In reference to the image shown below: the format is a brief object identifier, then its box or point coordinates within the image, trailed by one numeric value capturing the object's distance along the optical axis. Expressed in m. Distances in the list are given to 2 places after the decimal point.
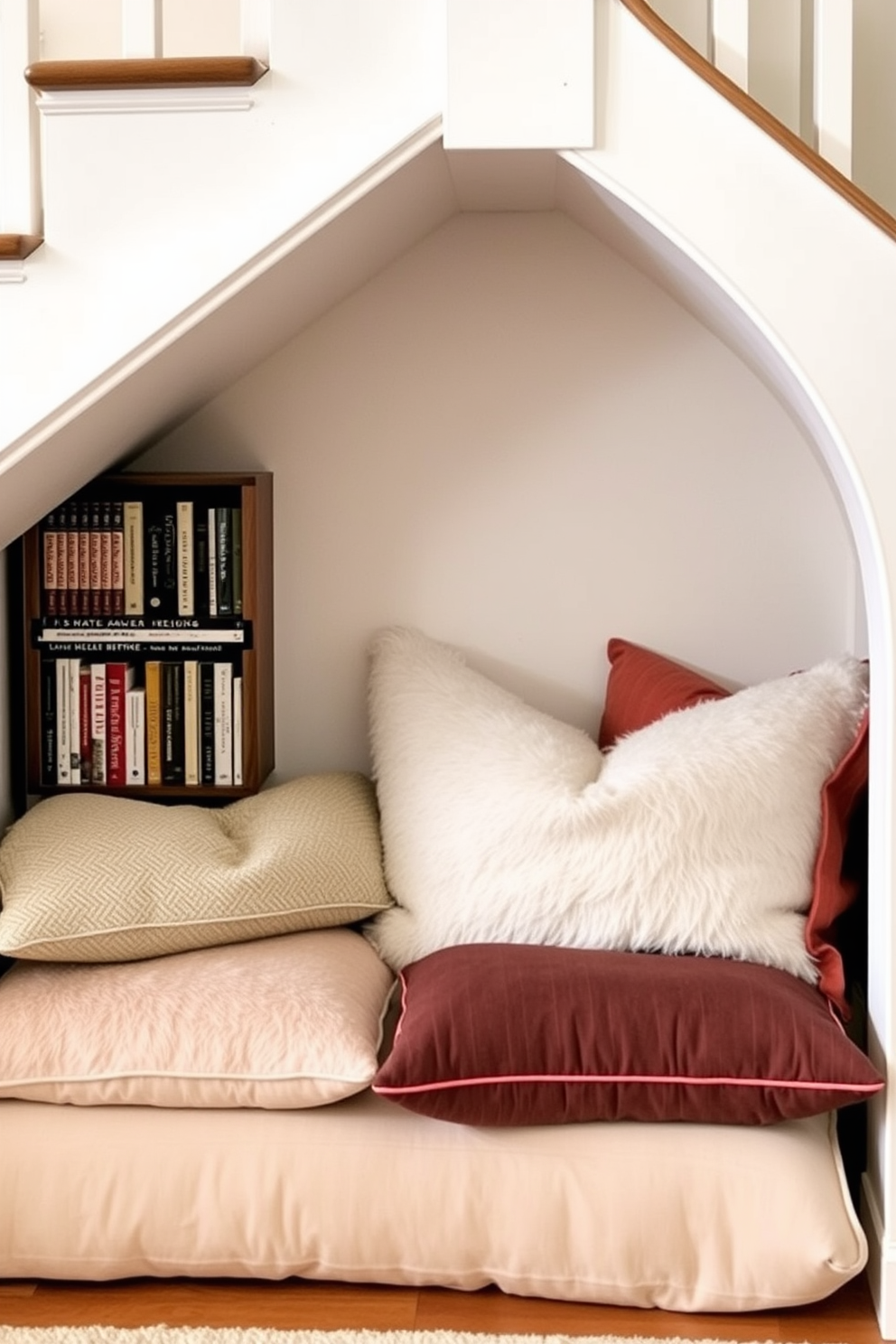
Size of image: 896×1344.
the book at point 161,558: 2.53
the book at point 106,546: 2.52
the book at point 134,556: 2.52
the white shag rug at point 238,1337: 1.85
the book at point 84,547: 2.52
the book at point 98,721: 2.55
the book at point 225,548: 2.52
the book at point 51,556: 2.51
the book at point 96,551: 2.52
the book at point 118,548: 2.52
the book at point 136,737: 2.55
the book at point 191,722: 2.55
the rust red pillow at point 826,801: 2.10
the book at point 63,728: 2.55
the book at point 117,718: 2.55
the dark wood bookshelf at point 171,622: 2.52
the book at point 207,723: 2.55
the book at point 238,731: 2.55
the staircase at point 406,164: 1.89
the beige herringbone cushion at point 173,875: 2.13
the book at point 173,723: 2.55
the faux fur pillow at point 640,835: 2.14
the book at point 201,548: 2.53
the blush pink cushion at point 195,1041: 1.97
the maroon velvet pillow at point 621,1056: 1.89
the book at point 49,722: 2.56
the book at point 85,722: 2.55
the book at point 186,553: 2.52
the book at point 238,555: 2.52
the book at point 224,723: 2.54
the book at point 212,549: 2.52
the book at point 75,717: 2.55
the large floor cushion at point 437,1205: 1.91
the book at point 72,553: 2.52
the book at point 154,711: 2.55
